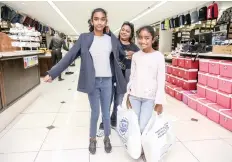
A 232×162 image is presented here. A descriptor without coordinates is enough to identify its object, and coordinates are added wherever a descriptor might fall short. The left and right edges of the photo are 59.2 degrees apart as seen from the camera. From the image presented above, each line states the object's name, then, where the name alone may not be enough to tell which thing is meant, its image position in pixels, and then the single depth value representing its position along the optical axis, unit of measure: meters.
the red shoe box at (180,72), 4.15
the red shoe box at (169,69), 4.75
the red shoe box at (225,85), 2.85
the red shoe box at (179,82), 4.20
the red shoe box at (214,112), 2.84
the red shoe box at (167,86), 4.65
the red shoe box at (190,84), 3.98
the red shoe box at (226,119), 2.62
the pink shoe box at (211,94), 3.17
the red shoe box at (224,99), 2.85
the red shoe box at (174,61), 4.44
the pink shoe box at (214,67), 3.12
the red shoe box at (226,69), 2.85
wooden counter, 2.69
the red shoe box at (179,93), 4.04
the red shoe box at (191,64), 3.87
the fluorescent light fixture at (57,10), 7.66
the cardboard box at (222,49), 3.01
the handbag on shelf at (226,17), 4.82
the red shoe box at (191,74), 3.91
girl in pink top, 1.72
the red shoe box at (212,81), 3.16
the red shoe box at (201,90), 3.48
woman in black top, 2.18
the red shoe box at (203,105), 3.16
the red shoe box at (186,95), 3.75
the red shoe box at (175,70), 4.38
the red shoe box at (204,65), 3.42
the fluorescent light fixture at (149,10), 7.64
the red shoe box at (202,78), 3.46
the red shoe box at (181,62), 4.11
